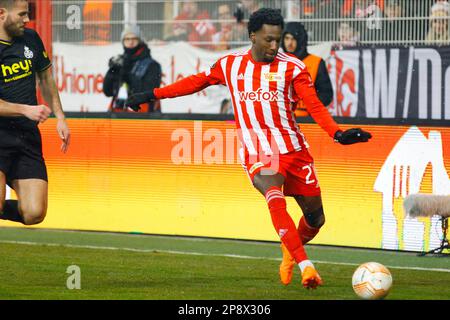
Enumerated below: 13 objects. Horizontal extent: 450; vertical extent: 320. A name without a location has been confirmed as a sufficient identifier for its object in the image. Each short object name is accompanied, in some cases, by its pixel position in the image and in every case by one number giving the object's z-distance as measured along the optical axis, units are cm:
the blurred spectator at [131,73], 1680
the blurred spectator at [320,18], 1723
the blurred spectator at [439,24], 1633
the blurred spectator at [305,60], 1458
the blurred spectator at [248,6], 1798
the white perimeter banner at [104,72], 1878
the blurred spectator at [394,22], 1662
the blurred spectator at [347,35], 1709
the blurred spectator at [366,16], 1677
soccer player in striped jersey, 1029
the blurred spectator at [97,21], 1889
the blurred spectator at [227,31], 1812
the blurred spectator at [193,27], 1834
